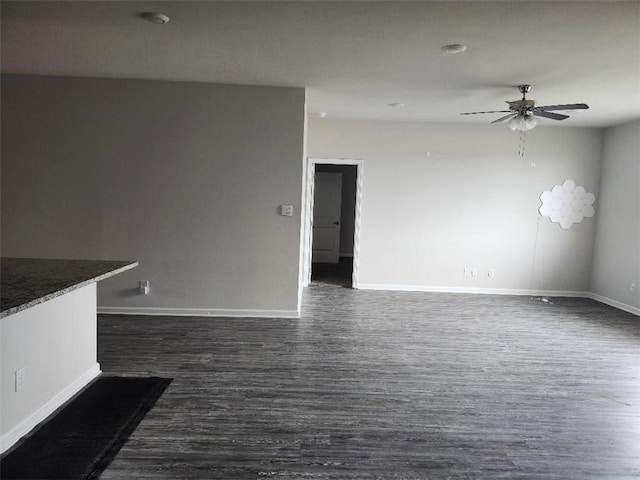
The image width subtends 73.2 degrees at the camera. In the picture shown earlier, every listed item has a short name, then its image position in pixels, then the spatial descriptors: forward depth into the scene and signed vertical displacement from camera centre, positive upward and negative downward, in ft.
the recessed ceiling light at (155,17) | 9.97 +4.24
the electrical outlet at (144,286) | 16.57 -3.38
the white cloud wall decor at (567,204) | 22.65 +0.65
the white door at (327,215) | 31.81 -0.72
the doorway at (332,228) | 25.50 -1.63
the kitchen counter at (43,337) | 7.55 -2.93
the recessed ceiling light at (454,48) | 11.19 +4.30
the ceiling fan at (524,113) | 14.58 +3.46
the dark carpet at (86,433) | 7.19 -4.56
